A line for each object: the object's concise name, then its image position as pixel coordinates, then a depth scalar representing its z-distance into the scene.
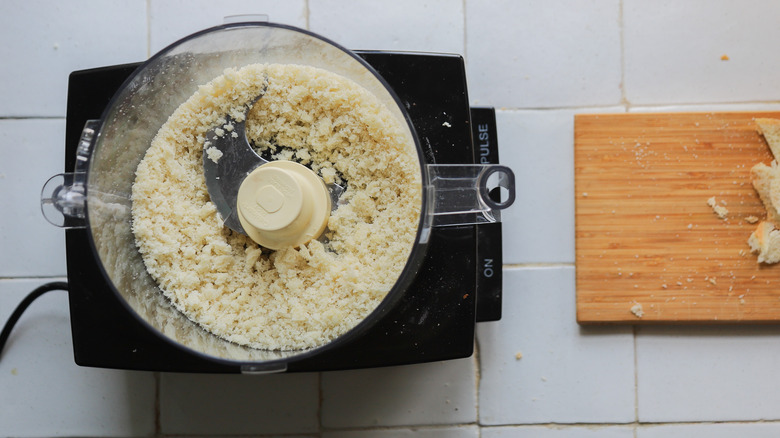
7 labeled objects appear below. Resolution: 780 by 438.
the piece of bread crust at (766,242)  0.68
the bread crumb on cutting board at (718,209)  0.69
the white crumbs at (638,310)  0.70
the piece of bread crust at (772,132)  0.68
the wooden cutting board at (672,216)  0.70
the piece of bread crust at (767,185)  0.68
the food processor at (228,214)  0.53
